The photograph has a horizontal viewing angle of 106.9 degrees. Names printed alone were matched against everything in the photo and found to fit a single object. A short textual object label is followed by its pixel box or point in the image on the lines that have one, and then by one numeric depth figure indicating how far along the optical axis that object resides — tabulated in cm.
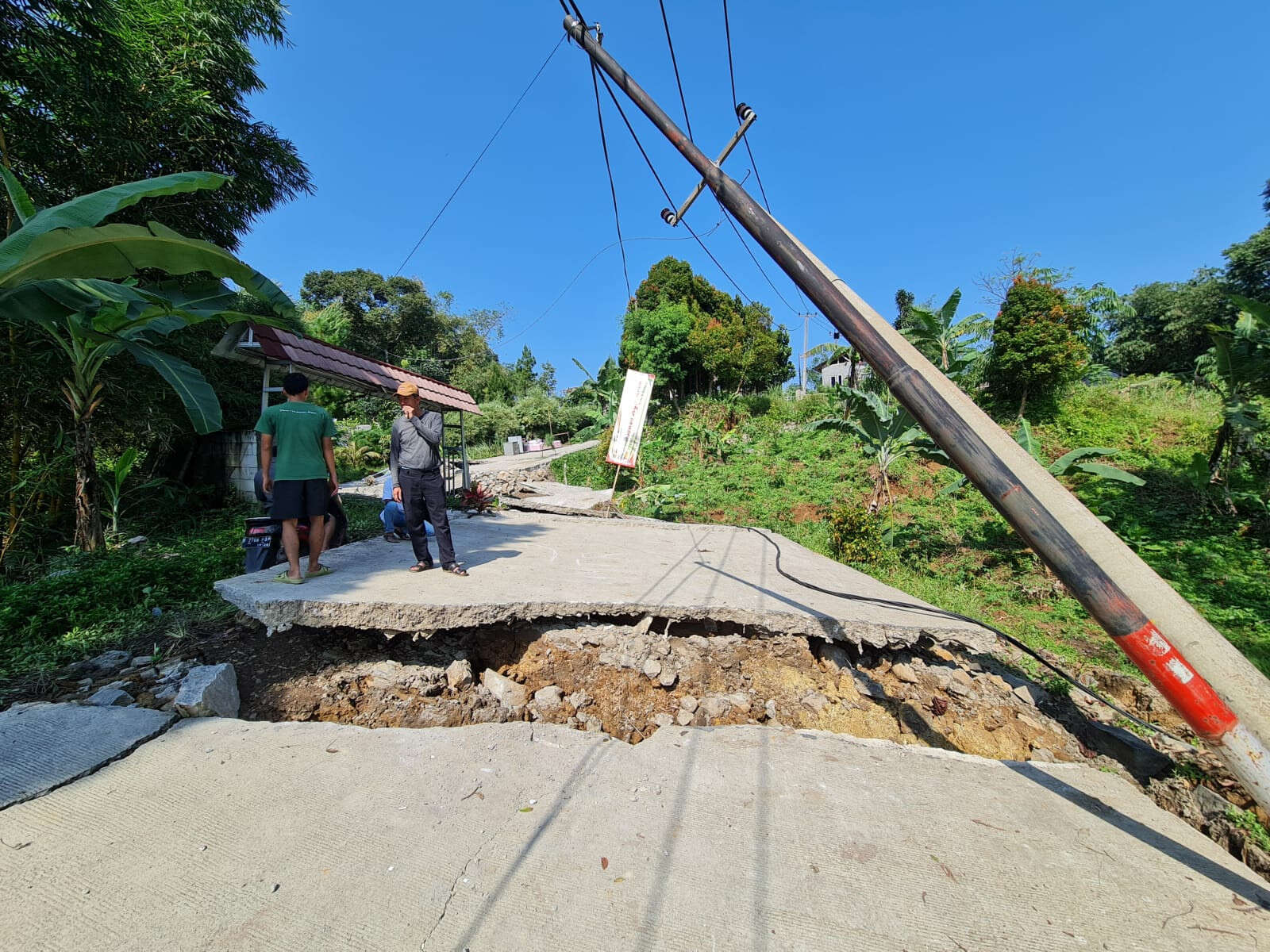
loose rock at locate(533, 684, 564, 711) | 266
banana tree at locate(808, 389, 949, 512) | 664
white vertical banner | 904
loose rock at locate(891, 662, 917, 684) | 305
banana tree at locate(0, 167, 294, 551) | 264
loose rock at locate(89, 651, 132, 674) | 263
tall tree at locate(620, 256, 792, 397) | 1808
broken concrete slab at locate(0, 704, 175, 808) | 171
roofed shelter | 492
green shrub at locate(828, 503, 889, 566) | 623
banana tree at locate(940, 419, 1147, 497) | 542
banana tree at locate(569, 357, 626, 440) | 1427
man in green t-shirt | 332
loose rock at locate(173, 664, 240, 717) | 219
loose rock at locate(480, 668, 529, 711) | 271
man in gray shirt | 366
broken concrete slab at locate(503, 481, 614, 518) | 874
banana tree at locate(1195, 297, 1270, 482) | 553
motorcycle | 362
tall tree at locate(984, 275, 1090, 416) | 971
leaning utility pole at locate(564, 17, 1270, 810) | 125
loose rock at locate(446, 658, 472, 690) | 285
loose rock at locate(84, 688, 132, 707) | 229
